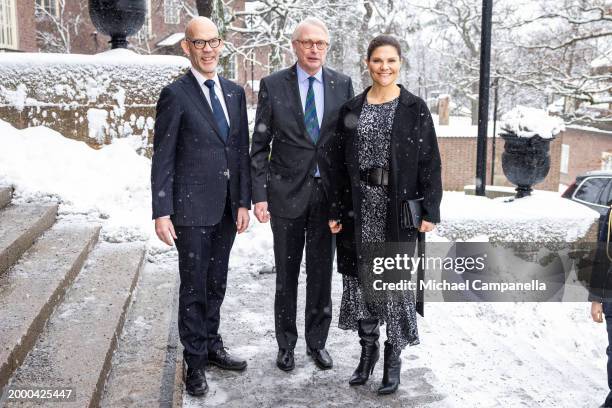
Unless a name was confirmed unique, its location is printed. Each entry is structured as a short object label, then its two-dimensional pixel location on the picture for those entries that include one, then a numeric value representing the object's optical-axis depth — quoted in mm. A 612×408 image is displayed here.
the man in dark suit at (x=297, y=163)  3619
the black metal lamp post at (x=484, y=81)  6730
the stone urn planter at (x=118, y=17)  7059
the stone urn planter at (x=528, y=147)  7004
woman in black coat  3357
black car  10086
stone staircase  3156
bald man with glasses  3236
